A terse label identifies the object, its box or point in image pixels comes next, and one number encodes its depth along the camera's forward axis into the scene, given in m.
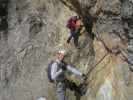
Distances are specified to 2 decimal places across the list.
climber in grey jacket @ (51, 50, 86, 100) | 6.24
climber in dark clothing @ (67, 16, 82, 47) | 7.08
